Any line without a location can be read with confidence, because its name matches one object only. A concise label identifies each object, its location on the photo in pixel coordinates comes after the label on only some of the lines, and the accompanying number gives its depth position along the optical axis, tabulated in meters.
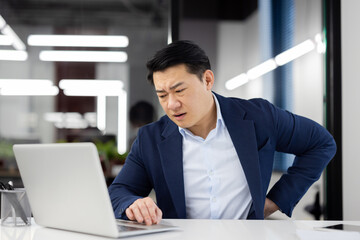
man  2.01
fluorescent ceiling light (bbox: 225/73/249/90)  3.76
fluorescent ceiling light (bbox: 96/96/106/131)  4.88
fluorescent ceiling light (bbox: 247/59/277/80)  3.76
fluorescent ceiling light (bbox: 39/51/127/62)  4.83
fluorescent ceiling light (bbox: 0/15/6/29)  4.73
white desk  1.35
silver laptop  1.28
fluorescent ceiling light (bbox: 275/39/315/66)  3.73
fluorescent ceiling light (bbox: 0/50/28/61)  4.73
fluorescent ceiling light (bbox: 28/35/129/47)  4.87
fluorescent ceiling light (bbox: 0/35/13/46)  4.72
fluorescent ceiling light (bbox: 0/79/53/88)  4.71
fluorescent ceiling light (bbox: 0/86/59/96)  4.72
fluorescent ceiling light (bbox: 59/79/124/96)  4.83
